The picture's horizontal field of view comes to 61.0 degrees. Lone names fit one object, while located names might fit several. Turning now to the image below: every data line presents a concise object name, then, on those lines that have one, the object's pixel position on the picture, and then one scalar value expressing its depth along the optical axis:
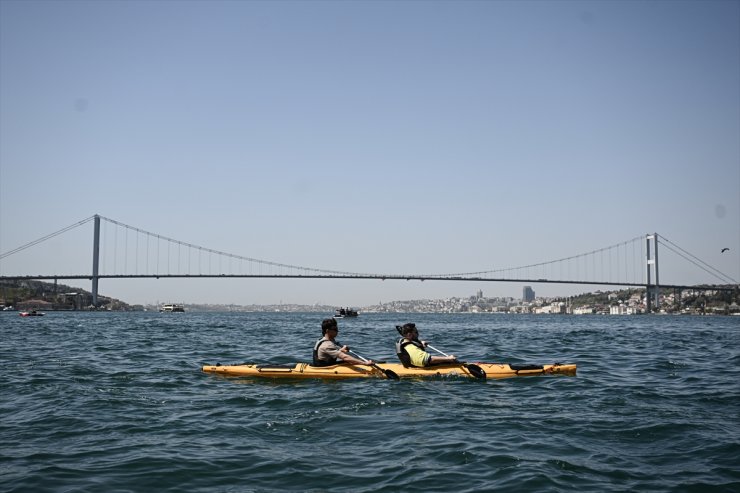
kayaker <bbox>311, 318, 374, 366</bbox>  12.74
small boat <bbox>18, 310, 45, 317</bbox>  72.38
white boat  132.75
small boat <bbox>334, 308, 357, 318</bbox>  98.69
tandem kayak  12.48
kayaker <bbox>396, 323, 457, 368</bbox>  12.71
